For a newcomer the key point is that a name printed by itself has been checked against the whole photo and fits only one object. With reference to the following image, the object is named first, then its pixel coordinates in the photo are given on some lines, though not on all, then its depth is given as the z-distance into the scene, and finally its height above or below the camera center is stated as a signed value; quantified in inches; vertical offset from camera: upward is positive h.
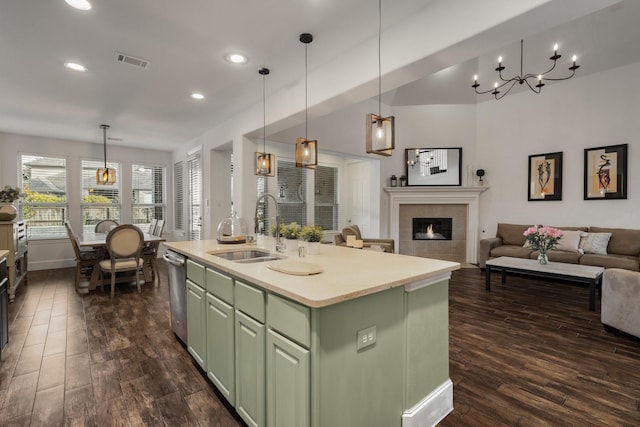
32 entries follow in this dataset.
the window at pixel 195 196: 245.0 +8.6
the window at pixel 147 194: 286.7 +12.1
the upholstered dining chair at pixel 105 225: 239.8 -14.3
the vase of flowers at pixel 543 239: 167.6 -17.5
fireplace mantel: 257.0 +5.5
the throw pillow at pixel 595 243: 191.3 -22.7
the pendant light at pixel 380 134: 86.8 +20.2
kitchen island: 50.8 -25.6
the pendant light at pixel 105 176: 209.2 +20.7
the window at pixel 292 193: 242.8 +10.8
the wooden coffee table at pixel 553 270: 144.9 -31.7
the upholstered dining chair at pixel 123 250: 164.9 -23.4
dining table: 169.5 -21.5
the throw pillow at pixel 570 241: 199.0 -22.0
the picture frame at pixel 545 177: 222.8 +21.3
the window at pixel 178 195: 284.1 +10.6
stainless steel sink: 92.3 -15.3
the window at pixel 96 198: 261.3 +7.3
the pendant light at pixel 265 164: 137.0 +18.5
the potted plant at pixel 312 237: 94.4 -9.2
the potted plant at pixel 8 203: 152.9 +1.8
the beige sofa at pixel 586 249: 179.6 -27.2
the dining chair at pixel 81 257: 167.7 -29.0
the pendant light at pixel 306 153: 116.0 +19.8
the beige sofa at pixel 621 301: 107.0 -33.5
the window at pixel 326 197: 273.1 +8.3
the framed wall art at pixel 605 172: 194.8 +21.9
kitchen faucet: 100.4 -12.0
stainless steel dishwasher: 101.9 -28.9
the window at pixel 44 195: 237.8 +9.2
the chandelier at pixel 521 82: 179.2 +89.3
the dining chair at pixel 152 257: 198.8 -32.3
